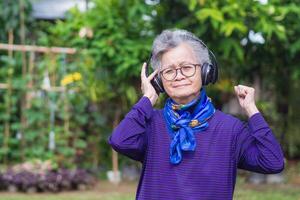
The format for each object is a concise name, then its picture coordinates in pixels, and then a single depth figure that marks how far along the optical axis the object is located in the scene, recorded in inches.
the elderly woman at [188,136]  100.7
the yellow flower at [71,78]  352.8
